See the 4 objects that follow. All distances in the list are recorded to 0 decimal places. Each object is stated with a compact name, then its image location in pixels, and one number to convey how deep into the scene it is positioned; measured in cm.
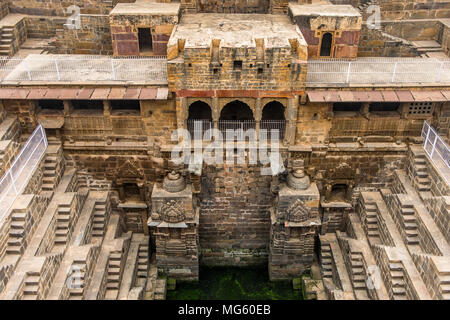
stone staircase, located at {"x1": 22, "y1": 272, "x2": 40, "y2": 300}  1352
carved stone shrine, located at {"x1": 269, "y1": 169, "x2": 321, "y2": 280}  1772
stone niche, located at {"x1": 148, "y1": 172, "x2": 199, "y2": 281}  1767
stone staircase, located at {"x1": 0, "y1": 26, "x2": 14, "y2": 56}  2055
